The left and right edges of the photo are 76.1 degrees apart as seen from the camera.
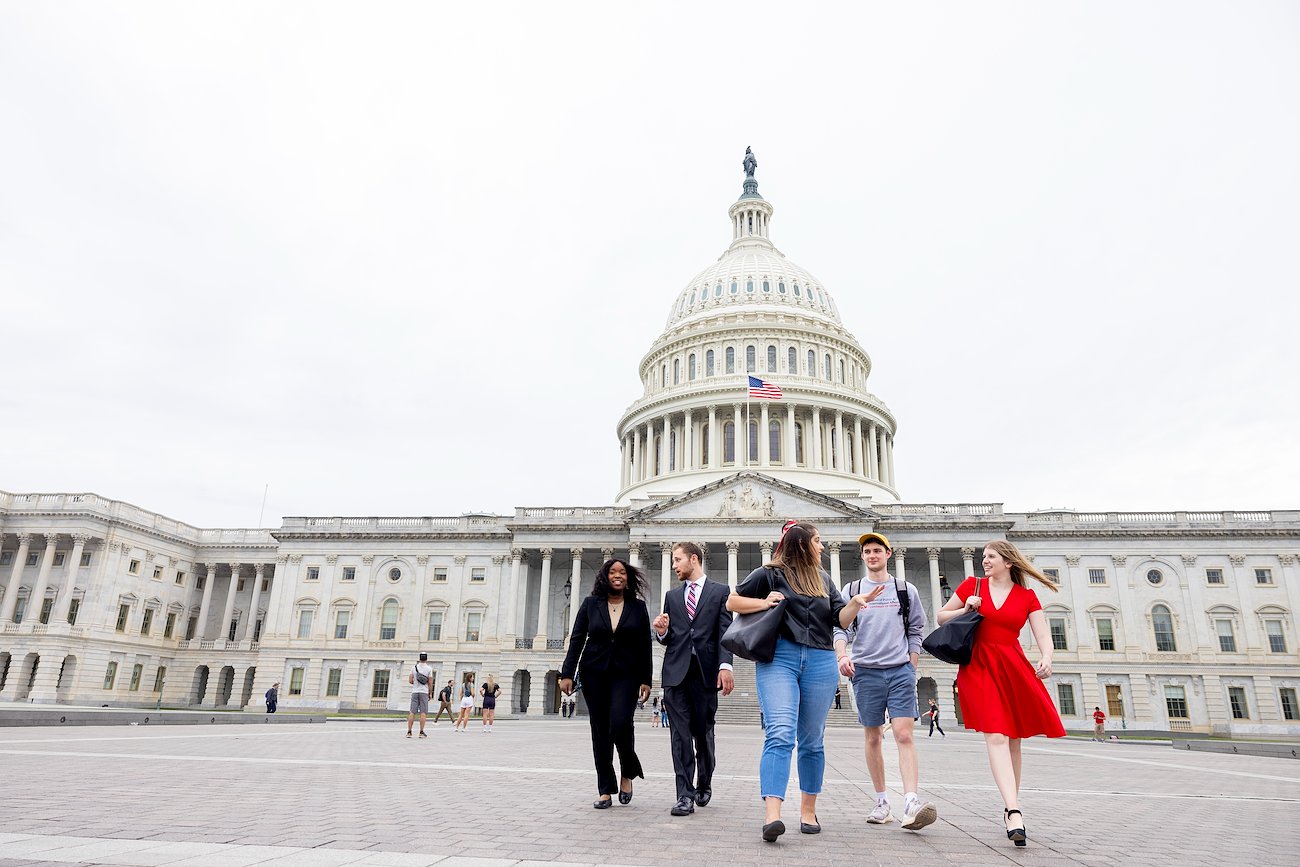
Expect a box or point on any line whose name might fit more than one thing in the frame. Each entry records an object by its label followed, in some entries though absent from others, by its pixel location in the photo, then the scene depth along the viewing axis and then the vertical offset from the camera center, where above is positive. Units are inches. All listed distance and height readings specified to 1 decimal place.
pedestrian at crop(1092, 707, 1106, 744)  1546.5 -62.2
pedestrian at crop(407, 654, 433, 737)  896.3 -8.1
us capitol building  2169.0 +314.8
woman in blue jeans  288.8 +9.4
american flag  2538.4 +870.4
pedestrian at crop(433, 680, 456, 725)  1262.1 -26.5
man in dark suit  347.3 +10.2
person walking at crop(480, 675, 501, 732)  1171.0 -27.3
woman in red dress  295.3 +6.1
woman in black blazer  354.0 +9.7
